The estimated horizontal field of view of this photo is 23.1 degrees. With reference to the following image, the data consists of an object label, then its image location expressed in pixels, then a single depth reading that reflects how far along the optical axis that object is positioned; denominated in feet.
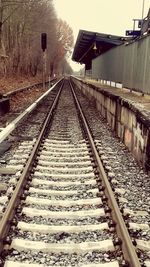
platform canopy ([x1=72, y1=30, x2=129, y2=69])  93.70
